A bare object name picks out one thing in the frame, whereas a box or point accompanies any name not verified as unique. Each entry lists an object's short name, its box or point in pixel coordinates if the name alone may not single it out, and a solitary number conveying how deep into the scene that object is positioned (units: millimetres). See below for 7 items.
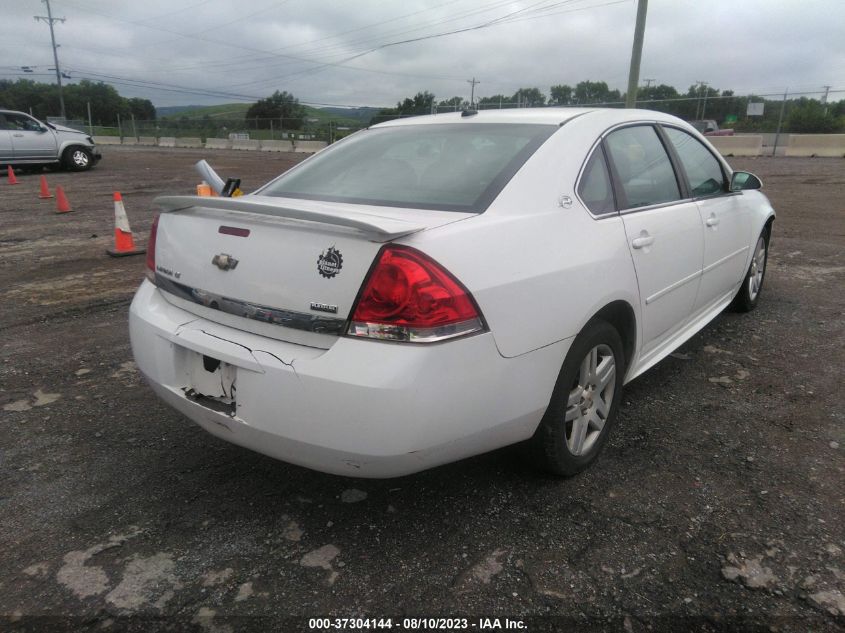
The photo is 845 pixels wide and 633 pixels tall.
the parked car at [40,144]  16453
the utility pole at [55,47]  63750
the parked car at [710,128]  28359
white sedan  1935
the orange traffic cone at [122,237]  7145
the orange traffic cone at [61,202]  10523
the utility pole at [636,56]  16859
